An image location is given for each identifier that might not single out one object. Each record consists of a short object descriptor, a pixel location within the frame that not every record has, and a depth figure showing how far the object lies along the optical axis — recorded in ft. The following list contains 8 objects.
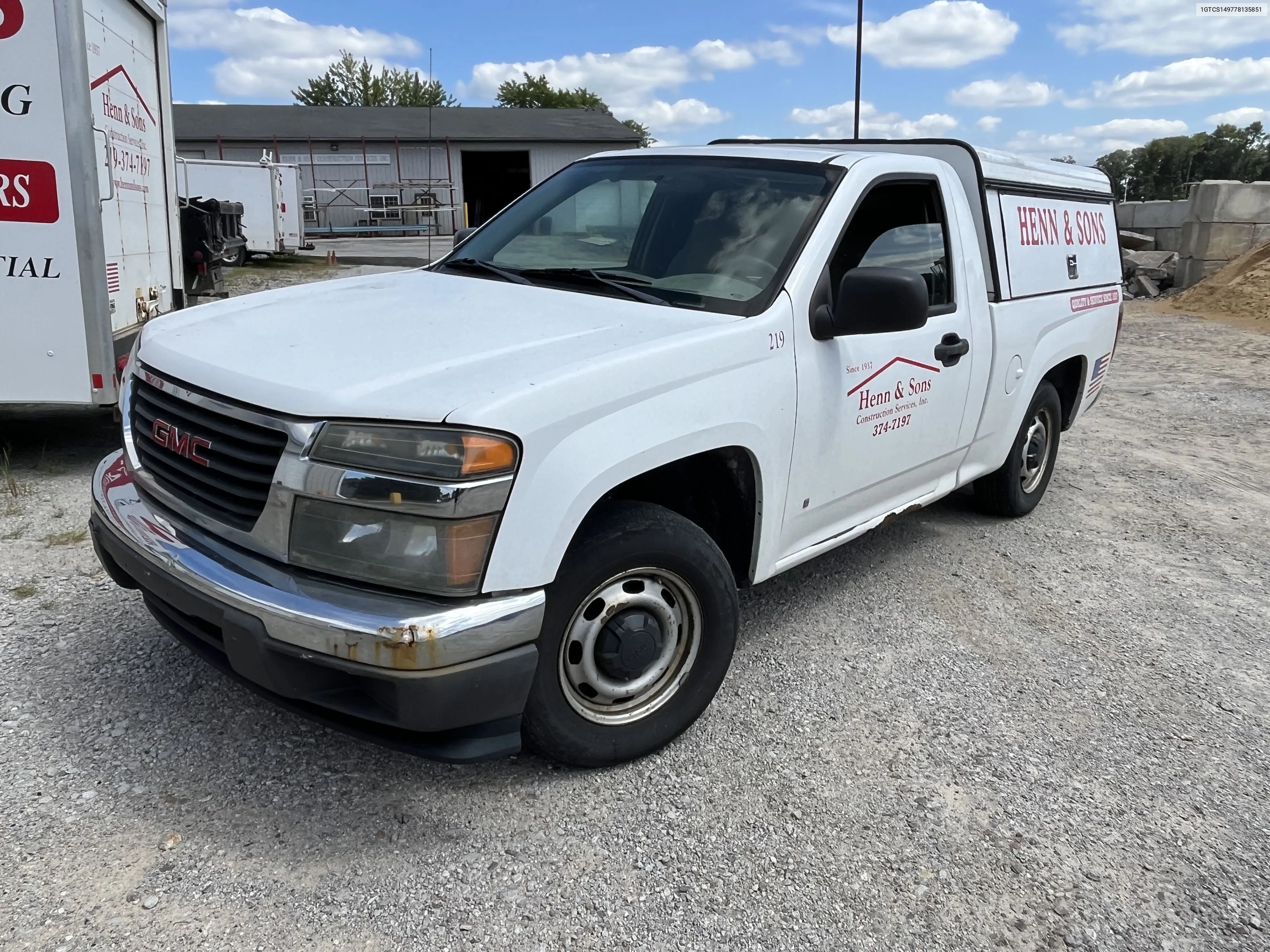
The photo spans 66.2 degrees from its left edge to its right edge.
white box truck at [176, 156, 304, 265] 62.85
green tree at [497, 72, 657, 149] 253.85
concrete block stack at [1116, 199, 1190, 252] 70.79
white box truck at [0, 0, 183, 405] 16.56
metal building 122.21
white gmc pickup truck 7.79
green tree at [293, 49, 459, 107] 220.64
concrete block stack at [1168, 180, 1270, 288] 59.57
